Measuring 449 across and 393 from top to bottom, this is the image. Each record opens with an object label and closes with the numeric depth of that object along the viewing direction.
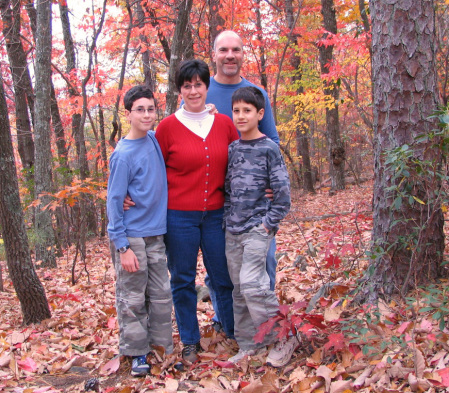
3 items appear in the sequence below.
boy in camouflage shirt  2.77
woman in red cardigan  2.91
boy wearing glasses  2.79
